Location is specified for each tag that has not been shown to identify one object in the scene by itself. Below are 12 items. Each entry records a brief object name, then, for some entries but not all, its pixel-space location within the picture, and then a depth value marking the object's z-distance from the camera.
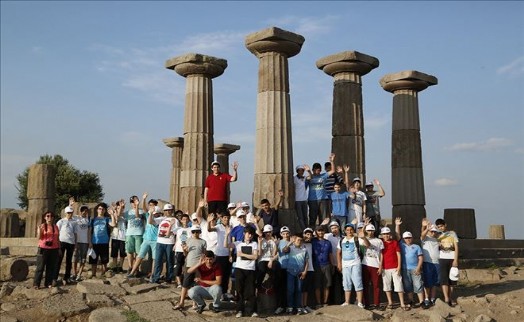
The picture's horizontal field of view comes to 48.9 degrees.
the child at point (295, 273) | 12.02
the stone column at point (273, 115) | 15.37
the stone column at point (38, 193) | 24.66
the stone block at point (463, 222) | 22.42
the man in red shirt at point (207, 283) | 11.48
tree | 46.08
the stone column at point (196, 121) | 19.34
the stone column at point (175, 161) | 26.62
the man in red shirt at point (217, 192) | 14.84
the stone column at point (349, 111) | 19.03
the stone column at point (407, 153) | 20.98
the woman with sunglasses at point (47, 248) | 13.45
